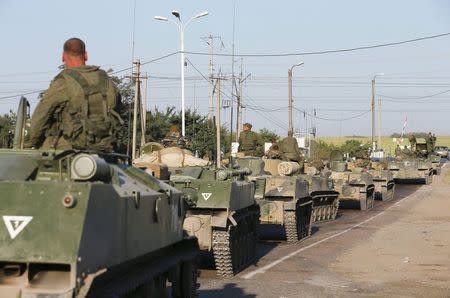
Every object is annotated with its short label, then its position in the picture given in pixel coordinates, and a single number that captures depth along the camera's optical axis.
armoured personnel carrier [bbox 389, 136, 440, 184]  43.34
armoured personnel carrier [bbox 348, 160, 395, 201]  34.47
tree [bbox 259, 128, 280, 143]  59.43
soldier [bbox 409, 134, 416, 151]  51.61
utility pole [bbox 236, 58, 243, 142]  53.42
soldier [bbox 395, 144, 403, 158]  49.16
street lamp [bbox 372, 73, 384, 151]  65.06
